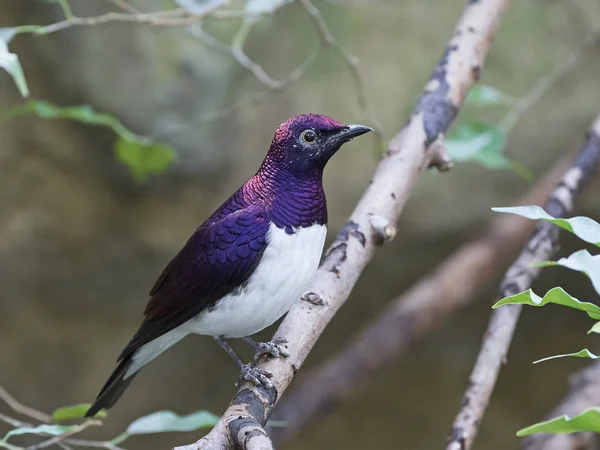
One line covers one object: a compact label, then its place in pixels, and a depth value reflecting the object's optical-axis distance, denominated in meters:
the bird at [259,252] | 3.83
